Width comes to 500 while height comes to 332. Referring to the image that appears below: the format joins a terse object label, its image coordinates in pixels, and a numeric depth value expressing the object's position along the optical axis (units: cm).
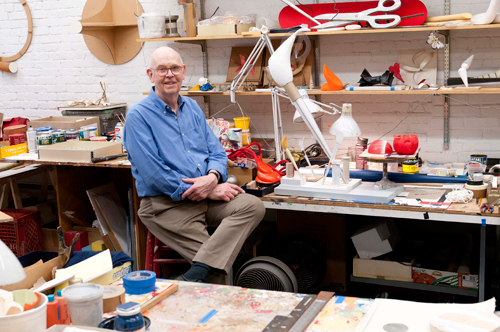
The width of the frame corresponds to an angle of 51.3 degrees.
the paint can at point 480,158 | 310
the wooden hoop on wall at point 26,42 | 460
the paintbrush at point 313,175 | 292
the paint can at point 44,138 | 364
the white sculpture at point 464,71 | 303
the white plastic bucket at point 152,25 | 371
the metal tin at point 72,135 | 377
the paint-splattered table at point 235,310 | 140
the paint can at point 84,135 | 382
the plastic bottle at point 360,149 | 316
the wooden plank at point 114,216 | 356
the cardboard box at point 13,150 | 356
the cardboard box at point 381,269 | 285
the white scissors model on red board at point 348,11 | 319
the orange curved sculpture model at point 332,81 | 328
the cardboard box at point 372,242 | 298
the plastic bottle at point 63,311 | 132
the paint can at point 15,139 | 372
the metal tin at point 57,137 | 369
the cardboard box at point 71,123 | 385
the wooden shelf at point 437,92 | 293
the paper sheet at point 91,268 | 163
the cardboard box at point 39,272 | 154
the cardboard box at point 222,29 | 350
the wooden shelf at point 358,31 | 294
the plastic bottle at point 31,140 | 369
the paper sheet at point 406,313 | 130
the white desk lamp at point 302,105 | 252
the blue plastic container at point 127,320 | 124
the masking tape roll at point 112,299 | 144
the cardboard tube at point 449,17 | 306
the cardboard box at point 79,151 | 332
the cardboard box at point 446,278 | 270
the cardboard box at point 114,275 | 169
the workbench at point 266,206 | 246
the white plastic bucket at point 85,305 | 129
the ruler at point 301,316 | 137
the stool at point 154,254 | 292
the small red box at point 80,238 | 354
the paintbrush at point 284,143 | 287
